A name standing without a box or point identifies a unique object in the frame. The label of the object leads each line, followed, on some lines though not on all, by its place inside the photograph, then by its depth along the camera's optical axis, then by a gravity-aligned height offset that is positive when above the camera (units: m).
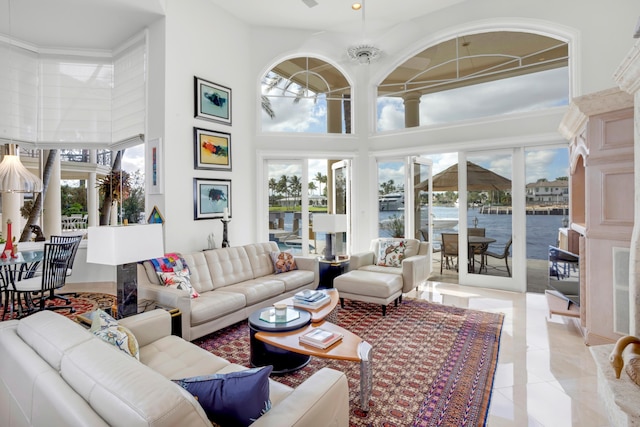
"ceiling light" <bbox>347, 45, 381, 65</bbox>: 4.61 +2.27
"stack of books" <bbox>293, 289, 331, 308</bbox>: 3.14 -0.82
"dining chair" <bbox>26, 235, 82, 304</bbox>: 4.47 -0.44
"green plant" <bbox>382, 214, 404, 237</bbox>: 6.29 -0.20
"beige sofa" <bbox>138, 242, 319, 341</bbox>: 3.19 -0.83
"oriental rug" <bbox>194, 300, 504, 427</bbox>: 2.24 -1.29
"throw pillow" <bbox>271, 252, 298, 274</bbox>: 4.72 -0.67
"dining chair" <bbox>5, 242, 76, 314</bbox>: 4.12 -0.77
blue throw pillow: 1.25 -0.68
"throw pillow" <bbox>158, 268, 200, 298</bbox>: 3.41 -0.68
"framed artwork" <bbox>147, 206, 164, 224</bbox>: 4.50 +0.00
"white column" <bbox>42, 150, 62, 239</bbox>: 6.38 +0.22
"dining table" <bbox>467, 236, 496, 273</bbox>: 5.40 -0.54
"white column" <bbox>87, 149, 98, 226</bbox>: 6.71 +0.31
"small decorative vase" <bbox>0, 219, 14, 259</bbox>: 4.01 -0.38
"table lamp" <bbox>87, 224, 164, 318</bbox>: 2.31 -0.25
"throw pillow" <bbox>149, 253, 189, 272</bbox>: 3.50 -0.51
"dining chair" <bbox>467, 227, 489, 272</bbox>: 5.44 -0.54
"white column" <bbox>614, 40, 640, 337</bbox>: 2.16 -0.07
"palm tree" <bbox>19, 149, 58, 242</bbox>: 5.78 +0.26
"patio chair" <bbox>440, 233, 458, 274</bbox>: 5.78 -0.59
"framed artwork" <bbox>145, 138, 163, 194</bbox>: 4.48 +0.68
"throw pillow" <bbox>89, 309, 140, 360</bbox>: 1.77 -0.64
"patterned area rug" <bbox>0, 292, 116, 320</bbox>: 4.56 -1.27
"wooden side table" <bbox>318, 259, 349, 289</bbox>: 4.92 -0.82
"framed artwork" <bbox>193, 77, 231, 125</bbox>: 4.84 +1.74
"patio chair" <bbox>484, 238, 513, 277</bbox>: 5.21 -0.64
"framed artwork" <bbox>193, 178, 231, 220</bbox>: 4.86 +0.28
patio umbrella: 5.32 +0.57
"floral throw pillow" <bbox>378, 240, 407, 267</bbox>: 4.96 -0.58
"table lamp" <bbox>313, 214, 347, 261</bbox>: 5.03 -0.17
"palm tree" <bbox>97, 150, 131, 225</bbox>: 5.39 +0.50
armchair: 4.09 -0.79
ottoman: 4.04 -0.90
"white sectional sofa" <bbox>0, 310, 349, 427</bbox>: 1.00 -0.59
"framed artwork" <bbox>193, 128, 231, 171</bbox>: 4.85 +1.01
